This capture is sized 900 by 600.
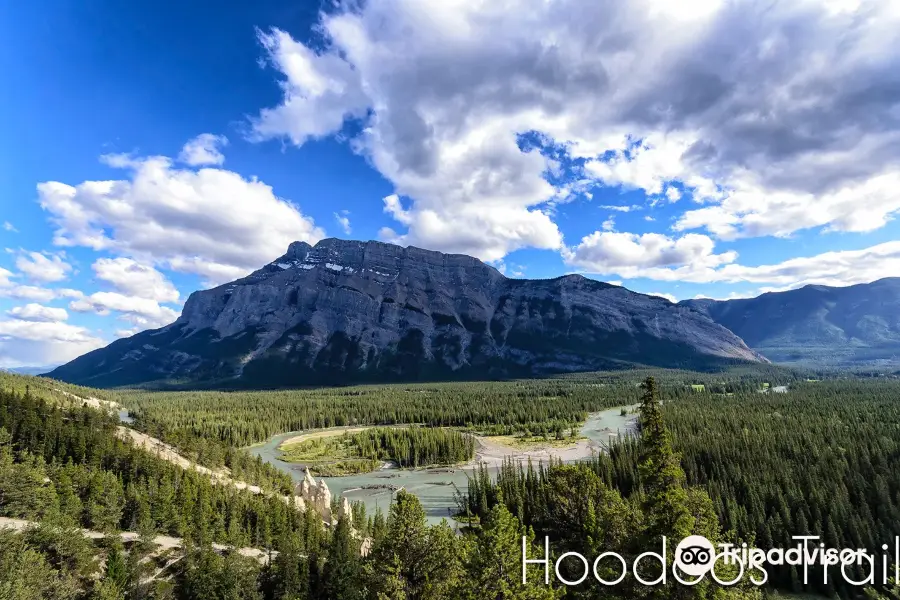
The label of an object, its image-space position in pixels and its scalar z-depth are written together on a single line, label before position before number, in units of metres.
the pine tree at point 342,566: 53.84
